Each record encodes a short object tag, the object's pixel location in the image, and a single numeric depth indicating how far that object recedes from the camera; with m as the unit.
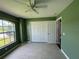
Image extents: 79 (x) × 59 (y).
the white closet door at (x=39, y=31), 4.42
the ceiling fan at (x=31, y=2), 1.73
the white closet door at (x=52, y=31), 4.24
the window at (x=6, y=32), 2.80
